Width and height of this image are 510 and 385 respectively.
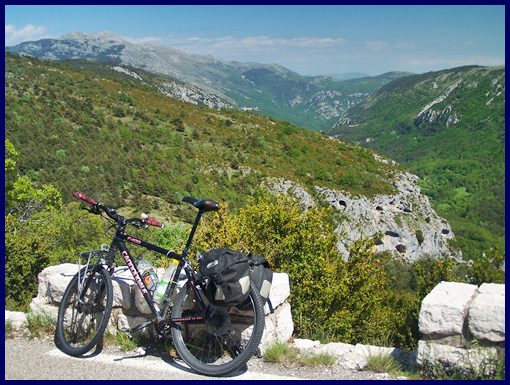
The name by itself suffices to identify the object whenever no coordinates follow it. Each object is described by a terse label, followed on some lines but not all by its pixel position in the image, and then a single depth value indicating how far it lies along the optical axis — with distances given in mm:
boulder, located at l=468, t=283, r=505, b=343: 3889
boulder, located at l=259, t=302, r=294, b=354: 4750
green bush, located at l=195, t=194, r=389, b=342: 9078
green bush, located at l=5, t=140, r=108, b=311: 7012
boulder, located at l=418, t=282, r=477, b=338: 4031
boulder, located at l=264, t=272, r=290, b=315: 4885
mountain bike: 4410
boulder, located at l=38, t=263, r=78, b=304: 5332
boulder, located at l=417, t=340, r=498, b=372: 3911
